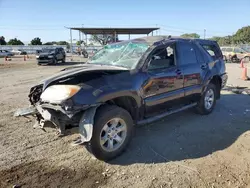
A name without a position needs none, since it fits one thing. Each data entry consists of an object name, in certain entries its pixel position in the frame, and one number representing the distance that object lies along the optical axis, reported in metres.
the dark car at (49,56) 18.29
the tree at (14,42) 58.16
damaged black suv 2.84
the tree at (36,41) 58.57
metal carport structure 33.94
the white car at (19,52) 38.21
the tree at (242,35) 54.27
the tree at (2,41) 55.44
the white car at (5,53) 32.58
